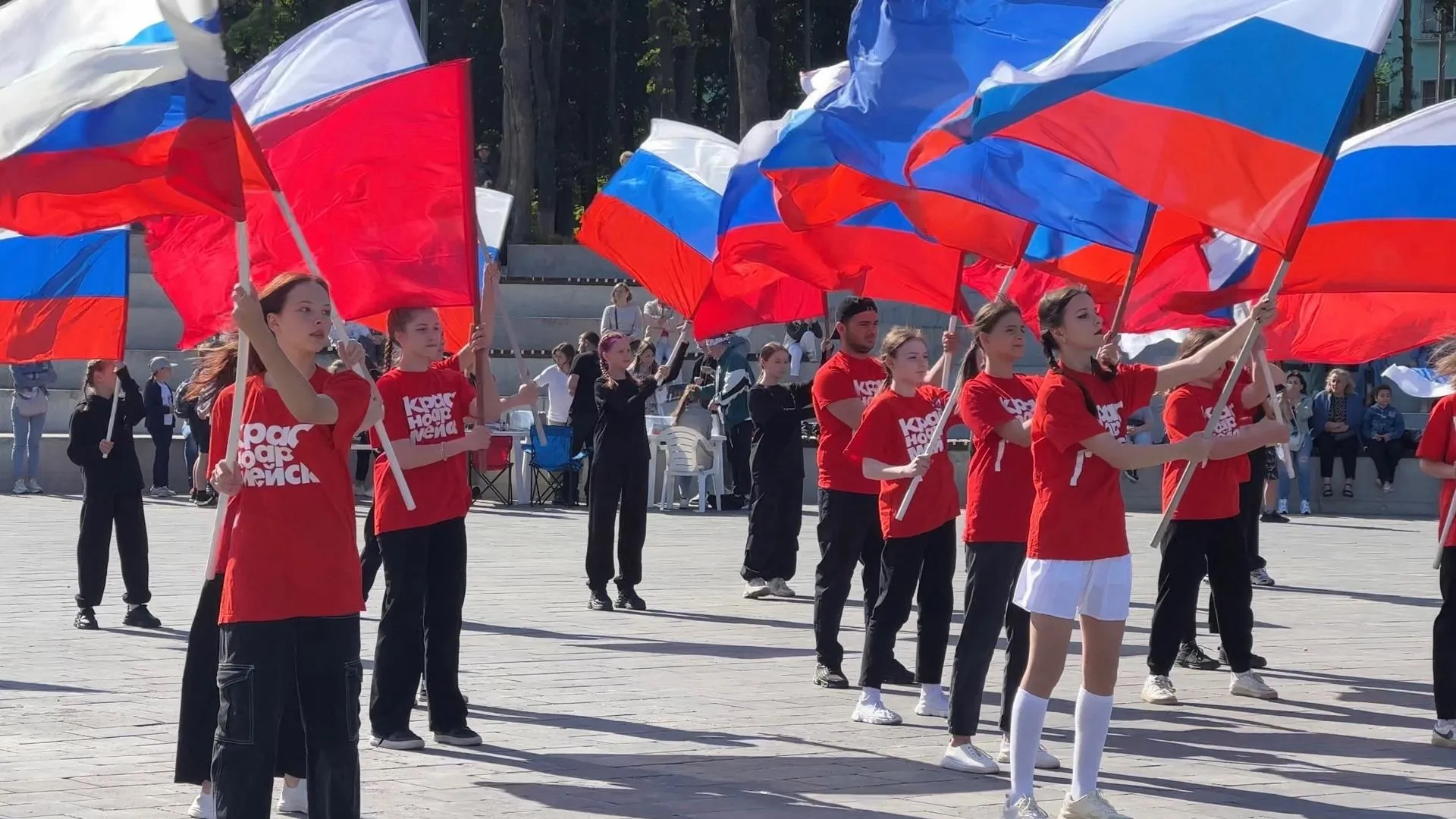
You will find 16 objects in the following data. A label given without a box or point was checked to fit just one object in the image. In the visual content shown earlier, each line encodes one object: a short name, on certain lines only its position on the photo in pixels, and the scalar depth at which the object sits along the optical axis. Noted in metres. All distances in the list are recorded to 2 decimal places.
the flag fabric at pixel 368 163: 7.96
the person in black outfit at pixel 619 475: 12.90
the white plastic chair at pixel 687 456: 21.42
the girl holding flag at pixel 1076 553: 6.54
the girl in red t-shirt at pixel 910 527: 8.55
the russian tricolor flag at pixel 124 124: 6.34
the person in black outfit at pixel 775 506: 13.69
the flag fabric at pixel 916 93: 8.52
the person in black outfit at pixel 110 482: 11.84
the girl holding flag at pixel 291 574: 5.79
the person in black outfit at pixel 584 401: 19.11
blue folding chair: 21.69
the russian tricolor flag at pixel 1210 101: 6.93
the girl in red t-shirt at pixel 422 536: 7.92
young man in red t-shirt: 9.54
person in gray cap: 22.70
